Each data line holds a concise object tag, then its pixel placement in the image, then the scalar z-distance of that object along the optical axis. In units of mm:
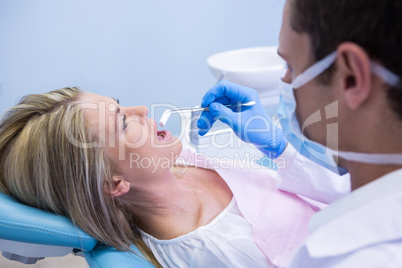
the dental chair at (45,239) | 1032
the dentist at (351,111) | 625
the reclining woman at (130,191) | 1106
